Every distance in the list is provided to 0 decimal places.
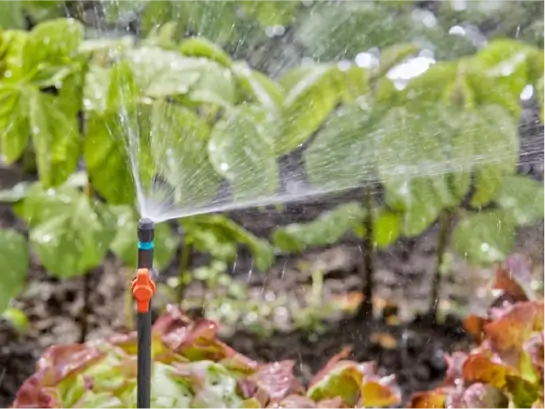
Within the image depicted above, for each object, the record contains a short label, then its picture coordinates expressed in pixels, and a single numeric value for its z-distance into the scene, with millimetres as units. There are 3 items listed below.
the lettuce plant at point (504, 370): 1245
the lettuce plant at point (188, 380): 1166
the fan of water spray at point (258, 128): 1355
